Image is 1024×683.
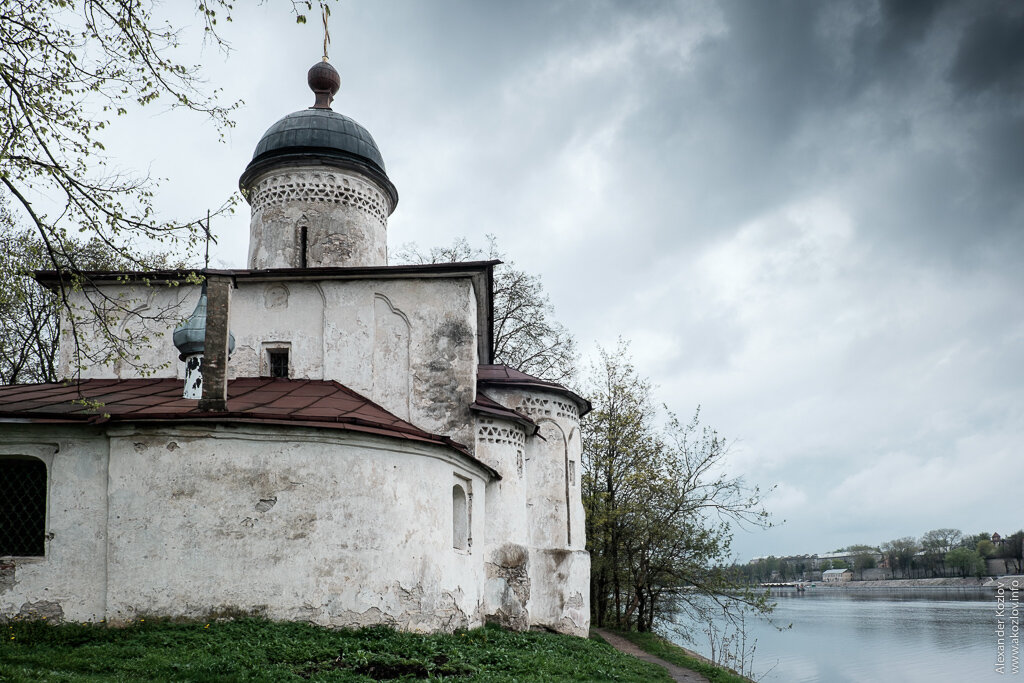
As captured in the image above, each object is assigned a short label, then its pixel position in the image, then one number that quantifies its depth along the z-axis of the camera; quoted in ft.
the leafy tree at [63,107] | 23.50
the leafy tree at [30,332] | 61.26
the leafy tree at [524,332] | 82.43
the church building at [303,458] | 30.25
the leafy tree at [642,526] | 66.28
